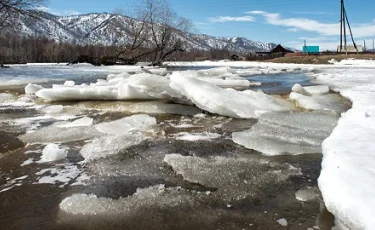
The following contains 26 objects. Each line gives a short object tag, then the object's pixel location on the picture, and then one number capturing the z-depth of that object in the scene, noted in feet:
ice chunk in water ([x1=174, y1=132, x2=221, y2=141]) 13.04
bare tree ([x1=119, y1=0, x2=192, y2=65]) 91.09
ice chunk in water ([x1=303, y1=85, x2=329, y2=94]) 23.96
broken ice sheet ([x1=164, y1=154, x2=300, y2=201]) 8.20
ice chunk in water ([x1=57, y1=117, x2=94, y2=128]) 15.33
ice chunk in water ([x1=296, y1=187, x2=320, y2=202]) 7.68
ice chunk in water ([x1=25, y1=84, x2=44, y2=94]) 26.04
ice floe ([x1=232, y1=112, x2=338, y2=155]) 11.41
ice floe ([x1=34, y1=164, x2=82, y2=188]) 9.02
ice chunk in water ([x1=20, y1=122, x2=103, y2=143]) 13.15
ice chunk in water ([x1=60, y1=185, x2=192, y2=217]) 7.26
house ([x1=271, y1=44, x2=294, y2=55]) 213.25
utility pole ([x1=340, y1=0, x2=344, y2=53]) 95.30
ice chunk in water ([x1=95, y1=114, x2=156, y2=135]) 14.16
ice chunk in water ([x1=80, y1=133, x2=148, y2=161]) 11.03
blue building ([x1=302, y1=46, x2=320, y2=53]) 158.92
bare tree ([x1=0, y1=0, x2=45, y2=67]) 55.03
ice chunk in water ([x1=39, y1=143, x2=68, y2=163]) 10.79
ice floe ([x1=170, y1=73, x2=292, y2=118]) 16.63
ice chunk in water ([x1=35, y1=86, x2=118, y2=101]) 21.66
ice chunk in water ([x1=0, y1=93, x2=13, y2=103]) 24.77
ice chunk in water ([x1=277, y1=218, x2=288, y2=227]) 6.60
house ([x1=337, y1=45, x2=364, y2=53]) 114.01
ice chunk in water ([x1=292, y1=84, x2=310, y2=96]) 24.07
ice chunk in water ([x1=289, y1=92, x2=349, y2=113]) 18.12
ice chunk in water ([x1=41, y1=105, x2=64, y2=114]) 19.22
